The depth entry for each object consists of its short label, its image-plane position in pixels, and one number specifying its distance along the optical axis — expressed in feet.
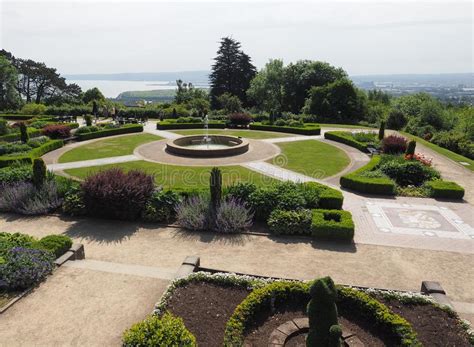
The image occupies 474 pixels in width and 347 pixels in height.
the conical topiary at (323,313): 16.10
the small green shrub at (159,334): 18.52
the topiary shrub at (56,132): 86.79
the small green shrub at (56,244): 29.58
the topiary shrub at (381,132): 83.15
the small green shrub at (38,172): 43.06
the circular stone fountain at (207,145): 70.79
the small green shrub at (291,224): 36.55
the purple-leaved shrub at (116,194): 39.14
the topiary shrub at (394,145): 68.74
